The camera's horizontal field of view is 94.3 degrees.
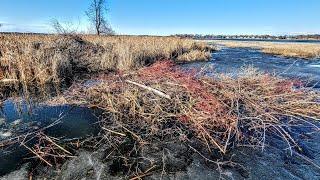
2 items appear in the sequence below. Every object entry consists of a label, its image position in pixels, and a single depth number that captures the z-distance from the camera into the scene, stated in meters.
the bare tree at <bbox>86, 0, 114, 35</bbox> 19.25
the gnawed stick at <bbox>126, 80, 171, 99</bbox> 2.30
